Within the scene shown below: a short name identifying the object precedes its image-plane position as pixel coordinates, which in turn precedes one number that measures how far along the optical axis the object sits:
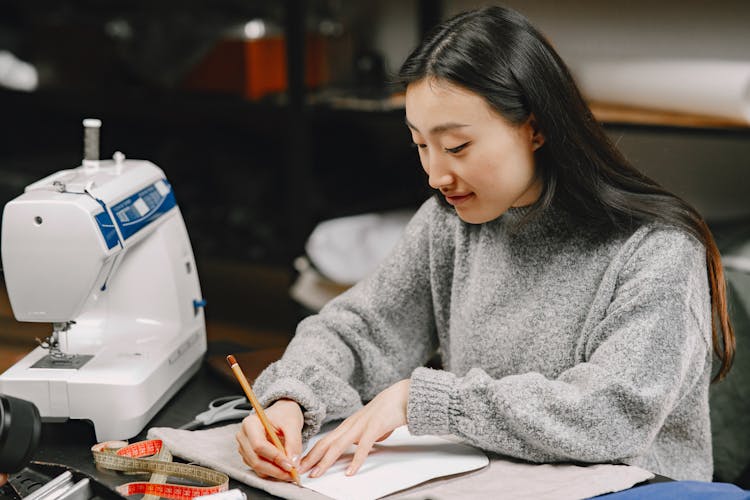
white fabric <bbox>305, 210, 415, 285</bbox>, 2.63
